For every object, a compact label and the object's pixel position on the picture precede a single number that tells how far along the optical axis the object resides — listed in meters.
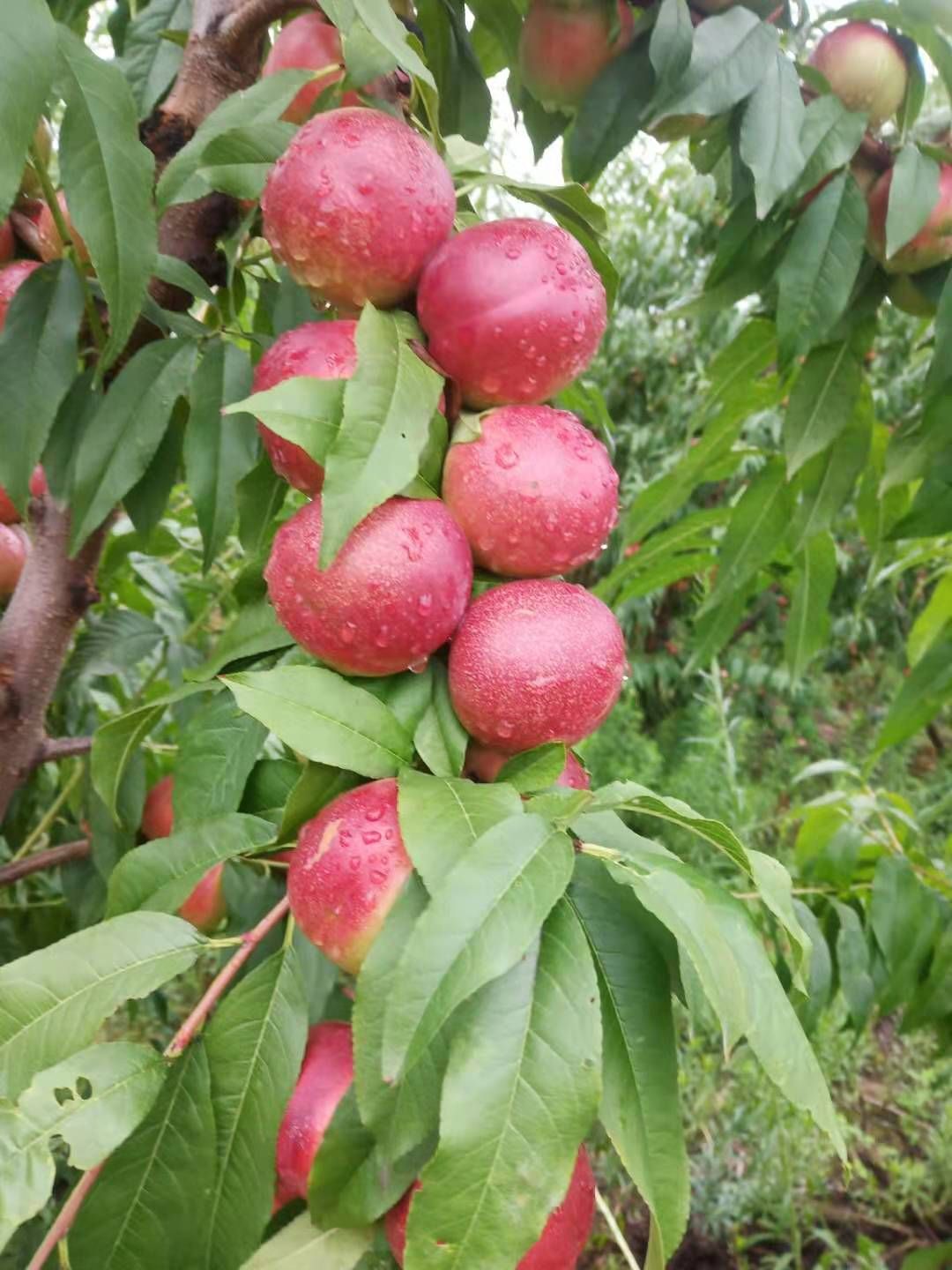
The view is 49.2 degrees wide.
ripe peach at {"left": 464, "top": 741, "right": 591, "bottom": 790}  0.46
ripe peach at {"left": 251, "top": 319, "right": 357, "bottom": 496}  0.45
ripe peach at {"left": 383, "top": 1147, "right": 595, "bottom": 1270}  0.38
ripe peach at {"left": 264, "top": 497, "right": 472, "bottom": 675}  0.41
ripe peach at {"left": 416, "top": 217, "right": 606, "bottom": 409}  0.45
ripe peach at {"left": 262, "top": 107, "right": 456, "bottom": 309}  0.44
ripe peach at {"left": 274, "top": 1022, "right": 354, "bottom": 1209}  0.42
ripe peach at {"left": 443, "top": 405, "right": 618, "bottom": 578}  0.44
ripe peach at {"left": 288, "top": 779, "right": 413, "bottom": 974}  0.38
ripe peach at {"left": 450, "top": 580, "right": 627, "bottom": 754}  0.42
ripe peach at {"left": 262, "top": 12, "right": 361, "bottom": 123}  0.59
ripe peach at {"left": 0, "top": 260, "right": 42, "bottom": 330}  0.66
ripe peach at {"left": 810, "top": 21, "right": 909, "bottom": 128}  0.70
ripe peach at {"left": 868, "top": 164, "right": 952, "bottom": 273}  0.72
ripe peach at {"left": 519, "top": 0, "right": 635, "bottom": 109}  0.66
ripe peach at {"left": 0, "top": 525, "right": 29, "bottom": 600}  0.80
